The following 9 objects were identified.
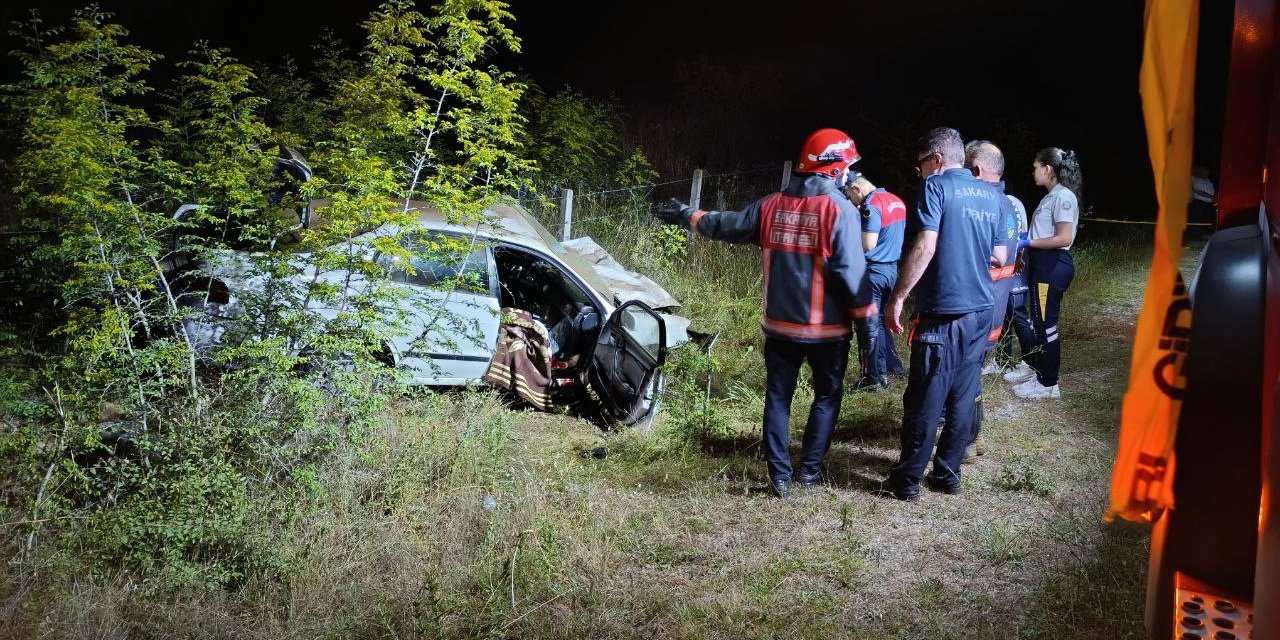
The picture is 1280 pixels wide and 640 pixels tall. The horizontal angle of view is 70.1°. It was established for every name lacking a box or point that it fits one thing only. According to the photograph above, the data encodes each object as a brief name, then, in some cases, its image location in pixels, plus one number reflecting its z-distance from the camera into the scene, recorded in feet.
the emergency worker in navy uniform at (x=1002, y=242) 17.48
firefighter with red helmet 15.58
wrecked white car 17.65
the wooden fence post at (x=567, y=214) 33.55
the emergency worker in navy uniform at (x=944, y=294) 15.47
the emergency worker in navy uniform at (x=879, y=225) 20.35
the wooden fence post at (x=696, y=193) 36.32
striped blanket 21.27
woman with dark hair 21.59
